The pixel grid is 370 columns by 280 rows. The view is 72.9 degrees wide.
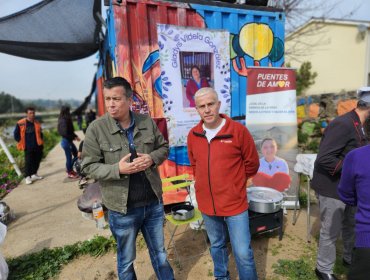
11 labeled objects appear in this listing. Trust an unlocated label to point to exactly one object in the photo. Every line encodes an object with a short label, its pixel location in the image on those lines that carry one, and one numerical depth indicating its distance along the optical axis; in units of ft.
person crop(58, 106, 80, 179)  20.67
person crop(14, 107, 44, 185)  19.65
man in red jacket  6.63
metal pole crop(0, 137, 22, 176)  22.56
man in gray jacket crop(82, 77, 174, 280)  6.08
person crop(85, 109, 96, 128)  44.54
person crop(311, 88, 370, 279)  6.88
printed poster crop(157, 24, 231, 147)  12.18
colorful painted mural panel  11.48
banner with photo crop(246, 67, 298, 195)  13.65
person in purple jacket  4.50
